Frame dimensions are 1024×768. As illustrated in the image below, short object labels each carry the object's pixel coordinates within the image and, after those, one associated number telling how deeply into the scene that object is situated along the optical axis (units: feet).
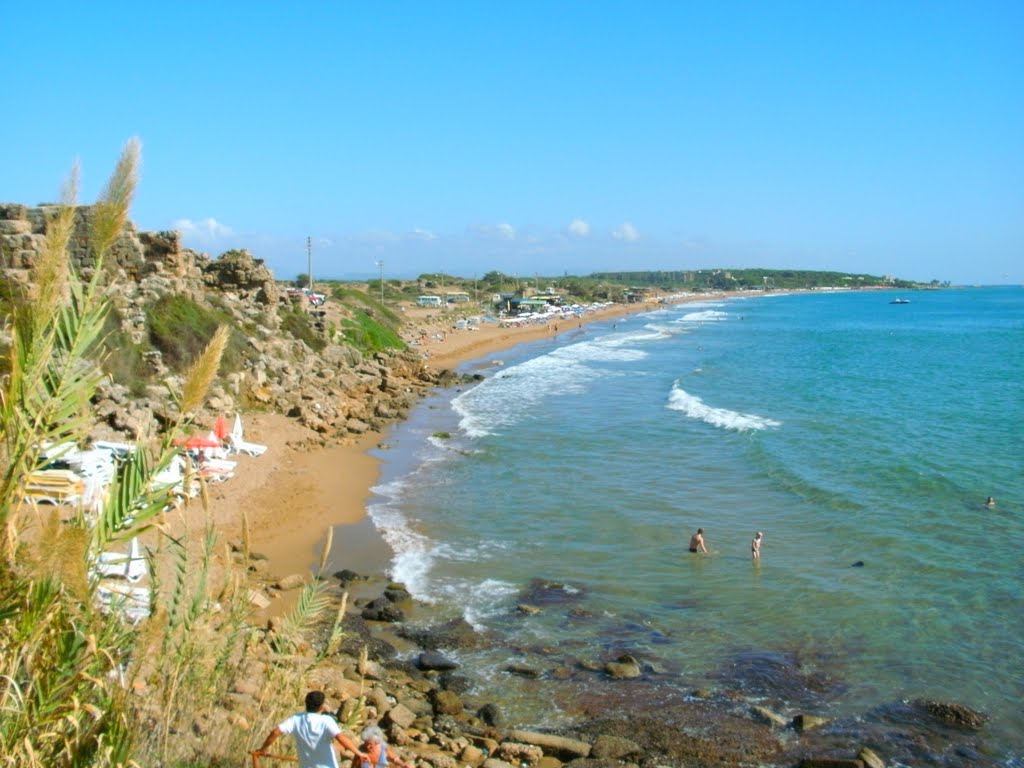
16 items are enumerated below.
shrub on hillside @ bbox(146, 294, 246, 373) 91.81
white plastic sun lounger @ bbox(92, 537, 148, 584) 37.72
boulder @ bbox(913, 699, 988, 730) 37.88
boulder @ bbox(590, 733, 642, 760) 34.63
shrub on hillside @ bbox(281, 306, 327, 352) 131.12
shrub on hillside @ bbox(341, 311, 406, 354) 161.27
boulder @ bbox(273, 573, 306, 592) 50.72
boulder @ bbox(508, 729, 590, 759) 34.76
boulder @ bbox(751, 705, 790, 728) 37.32
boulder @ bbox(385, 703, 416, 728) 35.24
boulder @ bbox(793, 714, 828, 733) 37.17
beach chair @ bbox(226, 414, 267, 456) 74.02
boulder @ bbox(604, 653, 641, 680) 41.68
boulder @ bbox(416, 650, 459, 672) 41.96
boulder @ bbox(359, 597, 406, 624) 47.65
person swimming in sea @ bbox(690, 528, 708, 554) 59.16
